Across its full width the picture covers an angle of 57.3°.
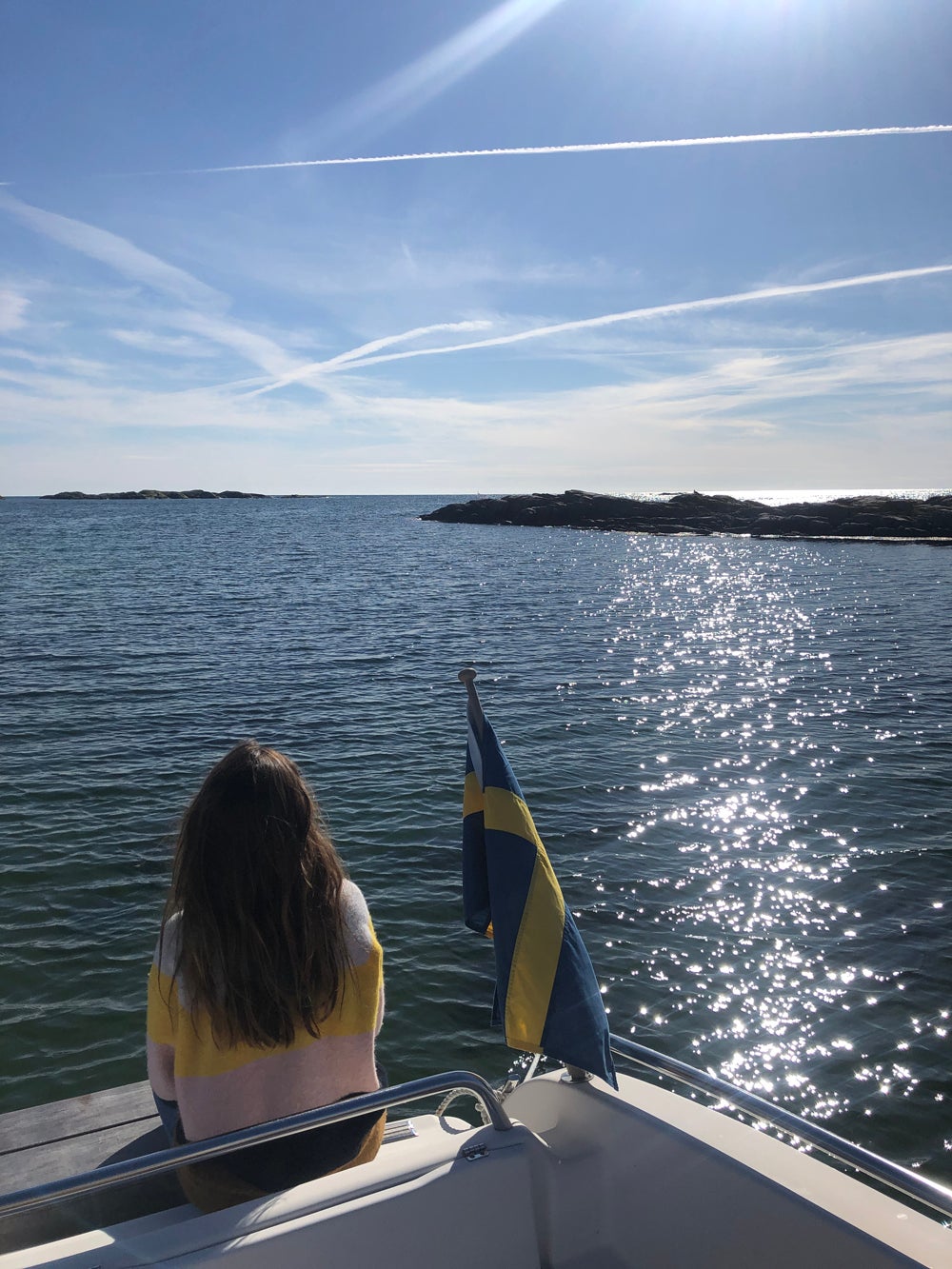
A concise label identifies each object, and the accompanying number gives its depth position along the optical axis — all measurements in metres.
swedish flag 3.47
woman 2.90
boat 2.59
